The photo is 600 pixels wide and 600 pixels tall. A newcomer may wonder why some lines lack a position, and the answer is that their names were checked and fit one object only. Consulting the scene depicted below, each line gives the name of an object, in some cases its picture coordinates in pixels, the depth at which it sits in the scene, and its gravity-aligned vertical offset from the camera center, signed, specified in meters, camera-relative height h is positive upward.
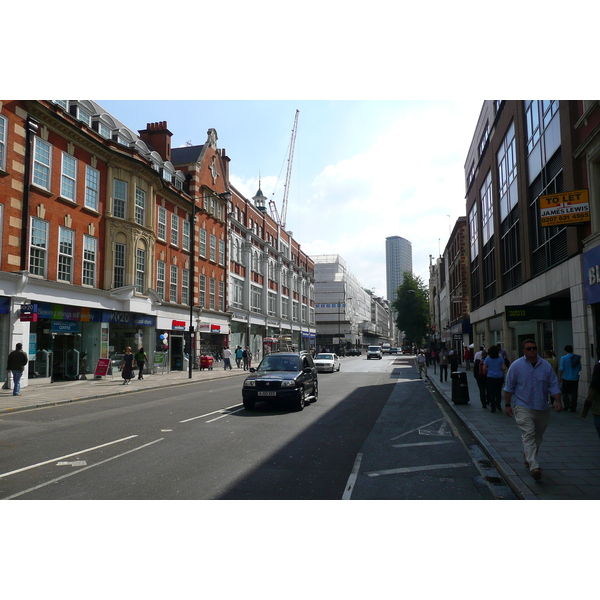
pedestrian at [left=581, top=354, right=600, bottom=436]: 6.66 -0.78
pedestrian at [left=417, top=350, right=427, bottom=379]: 29.03 -1.33
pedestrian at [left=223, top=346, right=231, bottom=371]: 35.41 -1.17
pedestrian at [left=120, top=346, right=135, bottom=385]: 21.67 -0.97
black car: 13.43 -1.10
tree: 73.56 +5.40
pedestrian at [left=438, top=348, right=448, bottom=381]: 25.14 -1.05
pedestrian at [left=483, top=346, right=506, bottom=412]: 13.38 -0.92
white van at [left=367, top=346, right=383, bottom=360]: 70.56 -1.68
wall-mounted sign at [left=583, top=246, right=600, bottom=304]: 12.43 +1.72
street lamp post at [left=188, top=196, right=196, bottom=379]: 35.66 +5.83
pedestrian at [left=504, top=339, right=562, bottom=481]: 6.78 -0.78
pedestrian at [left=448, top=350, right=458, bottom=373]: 21.00 -0.89
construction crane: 113.19 +33.21
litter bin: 15.48 -1.62
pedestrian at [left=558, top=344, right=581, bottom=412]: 12.98 -0.98
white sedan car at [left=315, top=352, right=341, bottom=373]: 35.81 -1.55
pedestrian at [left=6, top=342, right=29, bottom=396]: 16.89 -0.65
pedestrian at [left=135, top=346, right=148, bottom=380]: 25.14 -0.72
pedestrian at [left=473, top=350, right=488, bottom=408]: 14.99 -1.38
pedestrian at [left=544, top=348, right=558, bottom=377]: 13.98 -0.48
